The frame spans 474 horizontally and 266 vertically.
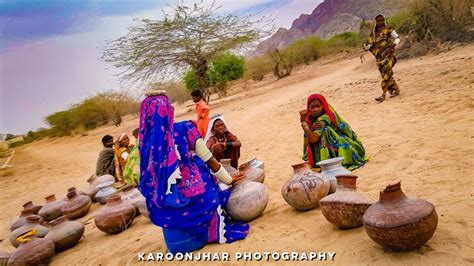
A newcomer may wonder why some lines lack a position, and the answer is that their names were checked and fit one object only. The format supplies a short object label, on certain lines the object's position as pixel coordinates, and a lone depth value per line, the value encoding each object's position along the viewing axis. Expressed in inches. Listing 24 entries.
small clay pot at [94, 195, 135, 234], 168.9
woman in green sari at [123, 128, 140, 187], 221.9
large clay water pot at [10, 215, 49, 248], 166.9
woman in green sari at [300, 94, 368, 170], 180.2
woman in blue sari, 117.6
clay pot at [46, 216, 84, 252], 163.5
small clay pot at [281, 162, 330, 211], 134.1
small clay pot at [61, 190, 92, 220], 211.3
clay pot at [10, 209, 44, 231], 194.2
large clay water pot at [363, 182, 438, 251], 84.4
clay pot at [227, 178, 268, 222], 136.6
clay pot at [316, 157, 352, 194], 143.3
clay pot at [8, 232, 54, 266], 145.6
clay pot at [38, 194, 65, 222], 214.5
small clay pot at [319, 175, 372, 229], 107.0
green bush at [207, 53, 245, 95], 895.7
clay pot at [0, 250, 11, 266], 151.9
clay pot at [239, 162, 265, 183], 169.7
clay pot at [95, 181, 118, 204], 225.9
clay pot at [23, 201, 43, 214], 196.2
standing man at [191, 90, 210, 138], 282.7
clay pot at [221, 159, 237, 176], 154.6
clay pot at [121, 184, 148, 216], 181.2
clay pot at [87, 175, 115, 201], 247.4
